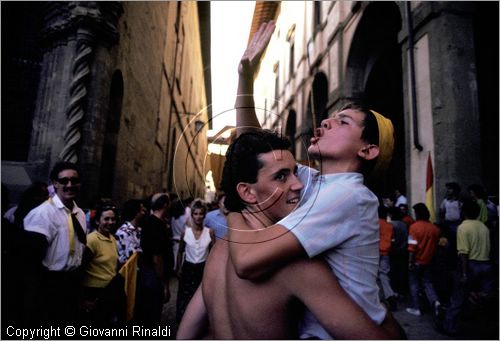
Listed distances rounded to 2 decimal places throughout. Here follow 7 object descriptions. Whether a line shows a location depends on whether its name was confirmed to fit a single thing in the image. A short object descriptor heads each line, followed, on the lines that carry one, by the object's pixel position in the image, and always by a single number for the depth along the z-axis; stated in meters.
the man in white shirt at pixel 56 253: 2.47
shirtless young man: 0.95
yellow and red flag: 5.57
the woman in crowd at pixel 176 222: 5.34
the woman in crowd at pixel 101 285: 2.92
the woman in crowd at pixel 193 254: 3.96
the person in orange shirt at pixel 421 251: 5.05
